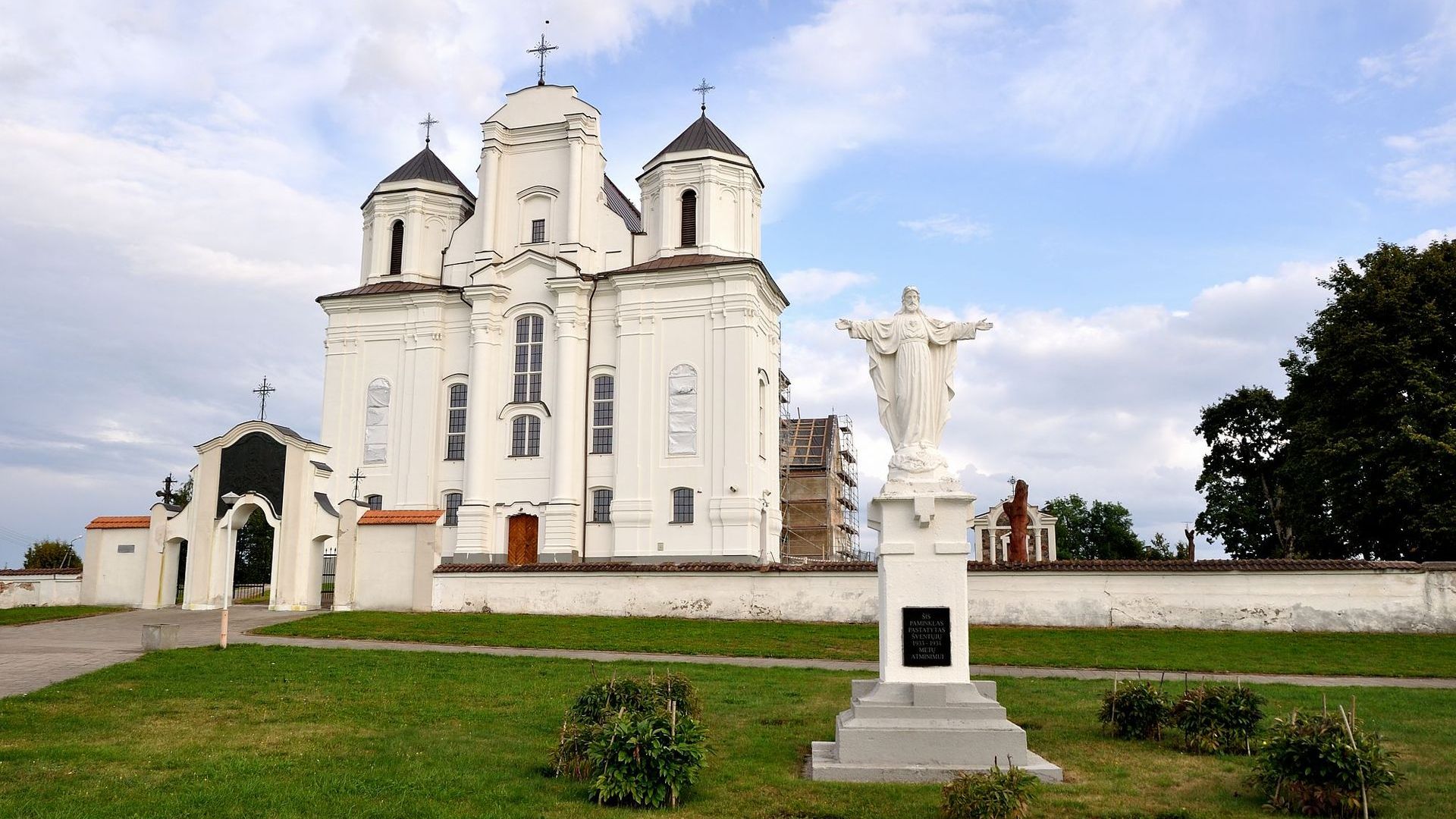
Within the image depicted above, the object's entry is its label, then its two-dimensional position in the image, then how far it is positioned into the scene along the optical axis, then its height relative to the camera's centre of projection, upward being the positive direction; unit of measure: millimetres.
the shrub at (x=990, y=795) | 7387 -1578
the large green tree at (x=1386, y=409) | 27688 +4853
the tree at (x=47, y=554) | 57125 +894
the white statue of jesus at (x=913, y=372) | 11086 +2212
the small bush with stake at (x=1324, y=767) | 7770 -1432
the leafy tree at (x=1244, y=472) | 44969 +4676
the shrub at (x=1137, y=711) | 10812 -1404
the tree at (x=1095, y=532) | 70562 +3179
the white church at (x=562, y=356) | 35219 +7806
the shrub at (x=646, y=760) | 8109 -1466
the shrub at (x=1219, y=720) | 10195 -1395
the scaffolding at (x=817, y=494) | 48938 +3996
